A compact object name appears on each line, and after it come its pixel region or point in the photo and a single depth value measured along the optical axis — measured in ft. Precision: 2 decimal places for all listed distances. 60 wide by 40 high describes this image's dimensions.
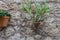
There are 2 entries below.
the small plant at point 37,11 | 8.39
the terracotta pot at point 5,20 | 8.23
